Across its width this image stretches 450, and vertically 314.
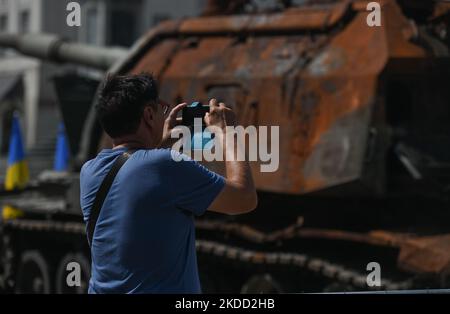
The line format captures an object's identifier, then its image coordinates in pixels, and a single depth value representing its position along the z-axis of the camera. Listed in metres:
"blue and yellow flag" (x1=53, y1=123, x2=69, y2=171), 17.45
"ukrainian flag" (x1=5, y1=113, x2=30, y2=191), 13.98
